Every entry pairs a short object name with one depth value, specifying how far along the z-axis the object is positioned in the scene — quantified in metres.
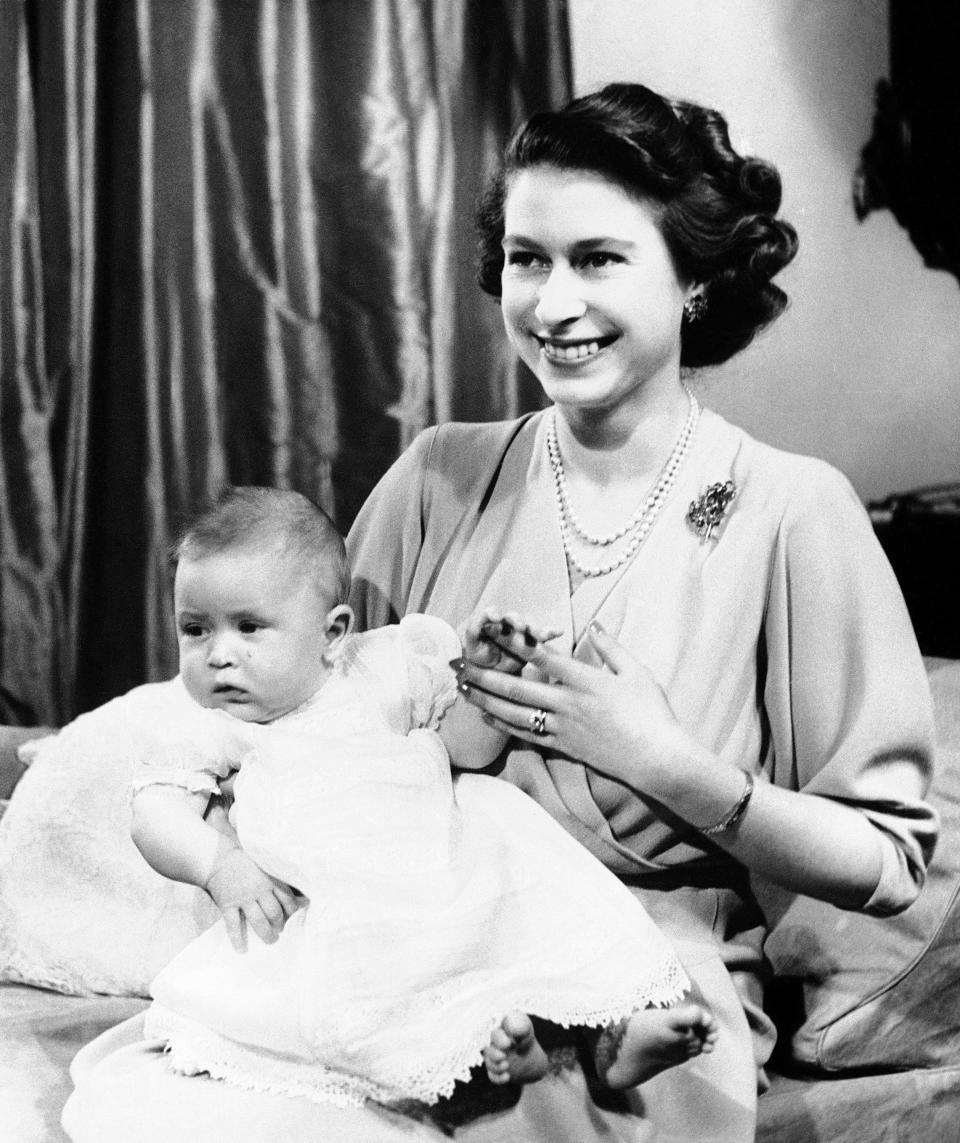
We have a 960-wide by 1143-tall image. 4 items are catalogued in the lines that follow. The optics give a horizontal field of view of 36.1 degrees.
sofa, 1.58
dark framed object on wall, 2.98
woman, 1.45
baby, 1.28
